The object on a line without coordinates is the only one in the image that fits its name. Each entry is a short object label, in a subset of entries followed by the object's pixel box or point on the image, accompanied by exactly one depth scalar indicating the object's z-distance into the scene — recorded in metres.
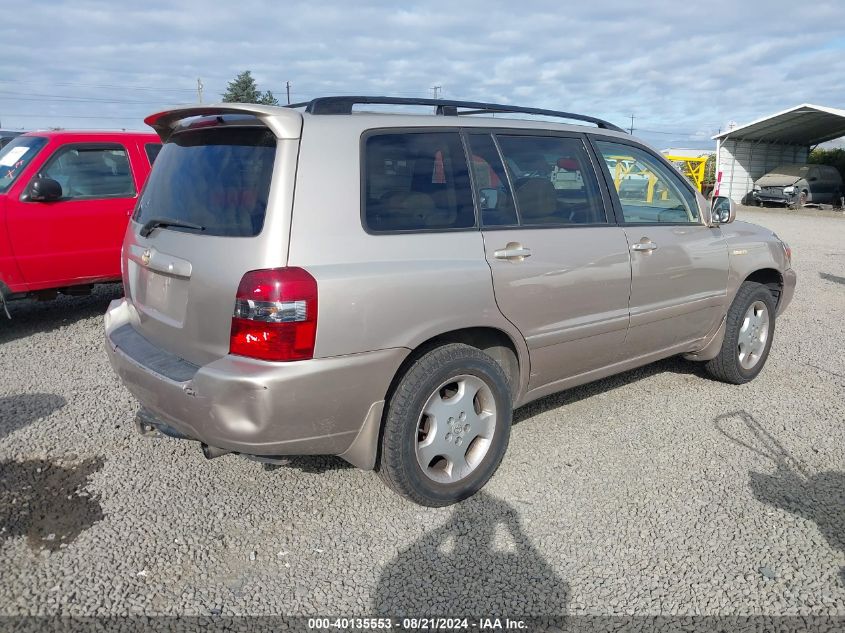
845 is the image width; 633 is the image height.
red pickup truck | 5.93
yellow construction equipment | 26.39
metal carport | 26.11
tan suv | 2.69
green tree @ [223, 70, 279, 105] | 53.76
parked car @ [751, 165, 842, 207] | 25.98
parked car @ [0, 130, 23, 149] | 11.13
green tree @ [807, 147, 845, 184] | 30.86
